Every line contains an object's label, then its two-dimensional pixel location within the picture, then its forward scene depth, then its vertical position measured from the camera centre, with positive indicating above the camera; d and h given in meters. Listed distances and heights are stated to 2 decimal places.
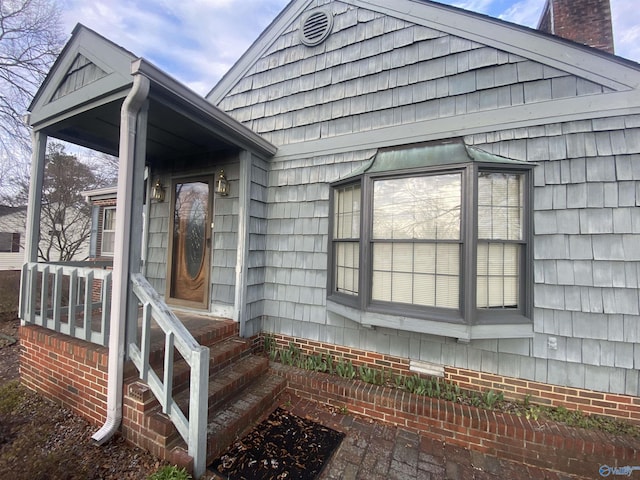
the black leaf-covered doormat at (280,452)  1.98 -1.68
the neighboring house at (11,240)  14.46 -0.11
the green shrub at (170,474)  1.76 -1.54
